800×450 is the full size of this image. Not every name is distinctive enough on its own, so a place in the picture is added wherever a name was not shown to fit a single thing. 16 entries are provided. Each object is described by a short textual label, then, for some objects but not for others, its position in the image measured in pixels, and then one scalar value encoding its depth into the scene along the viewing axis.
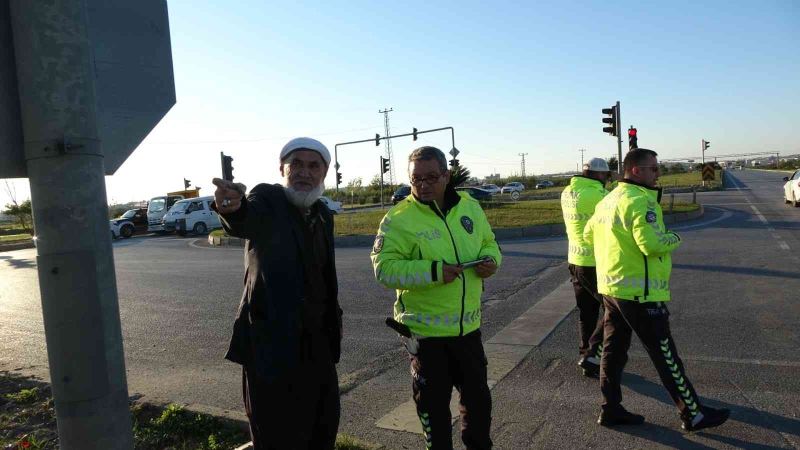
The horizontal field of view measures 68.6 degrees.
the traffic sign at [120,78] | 1.92
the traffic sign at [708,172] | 34.12
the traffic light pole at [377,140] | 37.97
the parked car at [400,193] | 41.92
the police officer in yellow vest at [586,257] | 4.98
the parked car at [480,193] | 34.18
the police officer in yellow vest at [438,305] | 3.04
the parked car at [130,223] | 29.28
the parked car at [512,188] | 62.20
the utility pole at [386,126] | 71.94
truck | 29.97
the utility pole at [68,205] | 1.84
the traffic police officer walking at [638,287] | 3.77
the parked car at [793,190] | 21.30
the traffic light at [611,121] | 17.14
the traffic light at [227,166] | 17.86
